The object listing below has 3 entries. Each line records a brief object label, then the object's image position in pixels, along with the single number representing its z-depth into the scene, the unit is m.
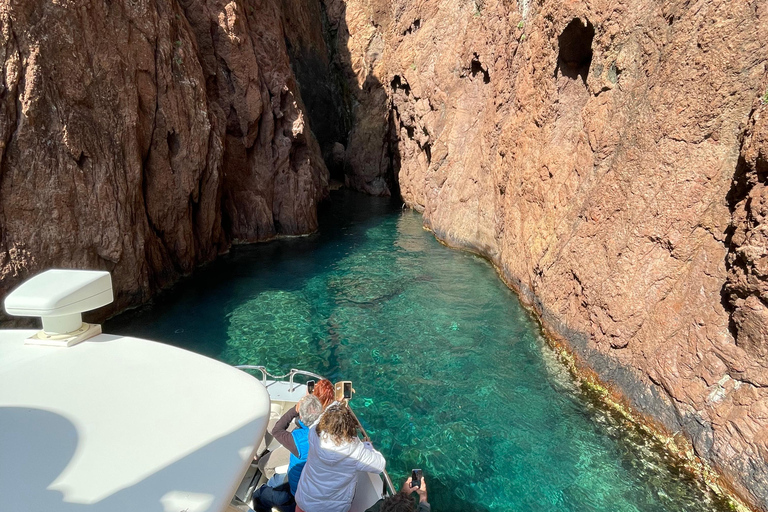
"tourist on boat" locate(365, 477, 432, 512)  3.23
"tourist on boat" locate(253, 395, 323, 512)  3.87
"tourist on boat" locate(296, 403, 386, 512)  3.31
